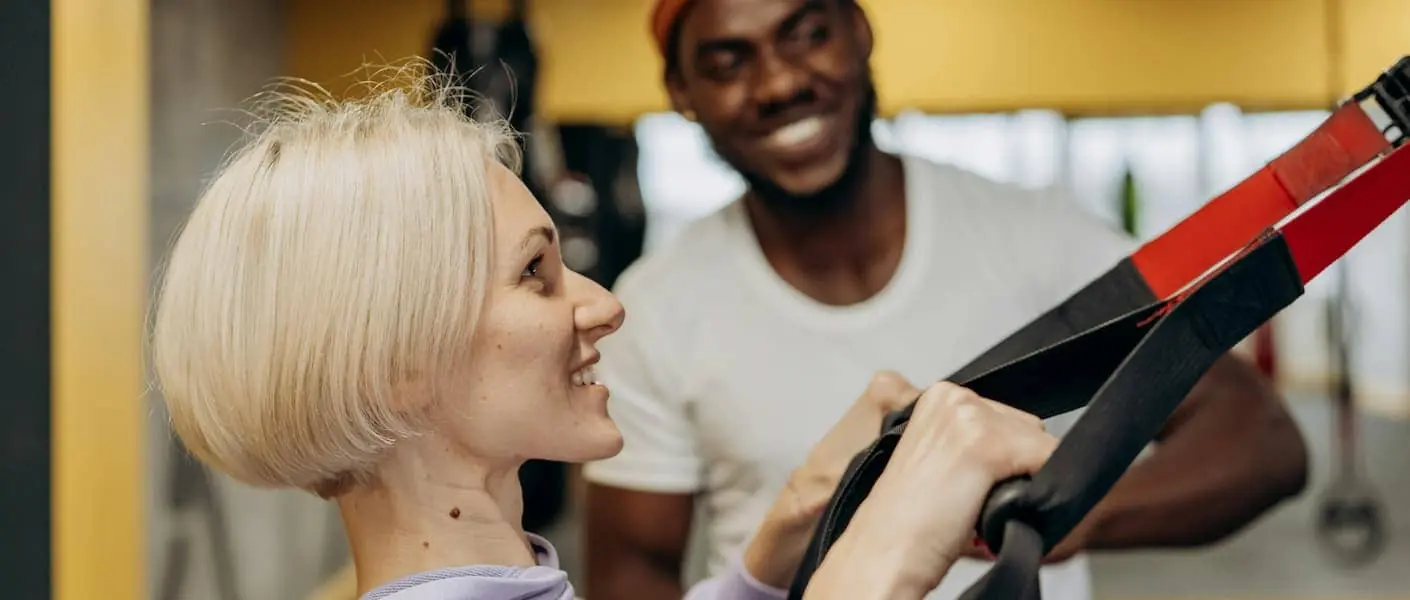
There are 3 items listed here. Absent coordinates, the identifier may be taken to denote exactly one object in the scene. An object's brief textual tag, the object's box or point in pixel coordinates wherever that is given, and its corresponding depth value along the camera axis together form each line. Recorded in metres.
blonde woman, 0.61
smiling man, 0.95
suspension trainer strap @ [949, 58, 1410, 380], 0.69
